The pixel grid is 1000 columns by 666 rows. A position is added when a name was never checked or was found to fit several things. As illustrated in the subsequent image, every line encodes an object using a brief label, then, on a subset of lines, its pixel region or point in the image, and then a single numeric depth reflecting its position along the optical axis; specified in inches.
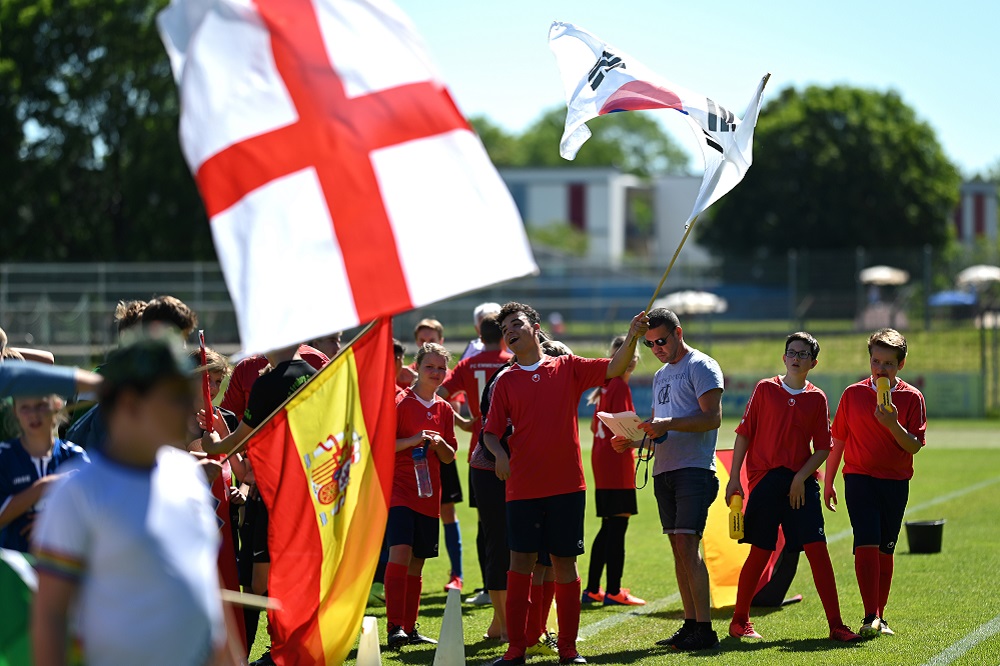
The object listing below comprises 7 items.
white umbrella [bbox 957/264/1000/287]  2839.6
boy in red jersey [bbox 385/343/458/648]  630.5
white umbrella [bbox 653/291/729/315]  2768.2
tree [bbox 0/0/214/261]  3634.4
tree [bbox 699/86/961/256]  4665.4
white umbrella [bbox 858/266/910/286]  2733.8
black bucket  874.8
